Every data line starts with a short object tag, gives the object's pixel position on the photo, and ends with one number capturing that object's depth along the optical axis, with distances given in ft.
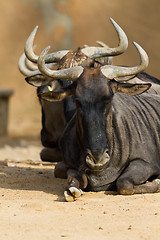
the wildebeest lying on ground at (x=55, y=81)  47.80
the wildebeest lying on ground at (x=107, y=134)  39.58
